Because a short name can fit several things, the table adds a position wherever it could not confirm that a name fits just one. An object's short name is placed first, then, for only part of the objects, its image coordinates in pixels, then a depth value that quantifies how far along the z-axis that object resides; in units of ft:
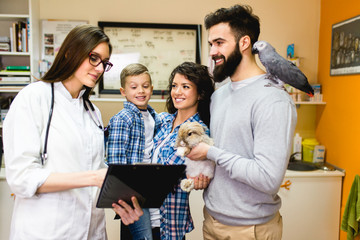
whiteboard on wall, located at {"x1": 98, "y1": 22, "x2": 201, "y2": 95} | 9.83
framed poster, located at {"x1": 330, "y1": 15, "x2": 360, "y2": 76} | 8.16
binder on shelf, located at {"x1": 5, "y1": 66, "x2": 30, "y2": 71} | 9.03
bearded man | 3.80
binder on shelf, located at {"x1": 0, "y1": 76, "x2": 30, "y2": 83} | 8.98
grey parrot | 4.39
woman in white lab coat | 3.51
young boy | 5.04
